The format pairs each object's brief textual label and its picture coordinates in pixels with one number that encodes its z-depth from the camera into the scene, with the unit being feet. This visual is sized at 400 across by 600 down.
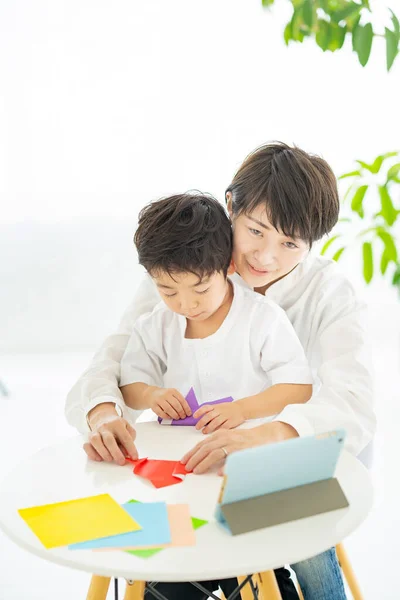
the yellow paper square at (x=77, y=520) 3.38
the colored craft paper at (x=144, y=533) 3.28
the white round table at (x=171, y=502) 3.10
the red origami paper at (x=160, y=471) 3.96
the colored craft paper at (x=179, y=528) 3.27
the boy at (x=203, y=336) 4.70
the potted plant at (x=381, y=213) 9.78
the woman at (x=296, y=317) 4.45
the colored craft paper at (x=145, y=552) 3.19
